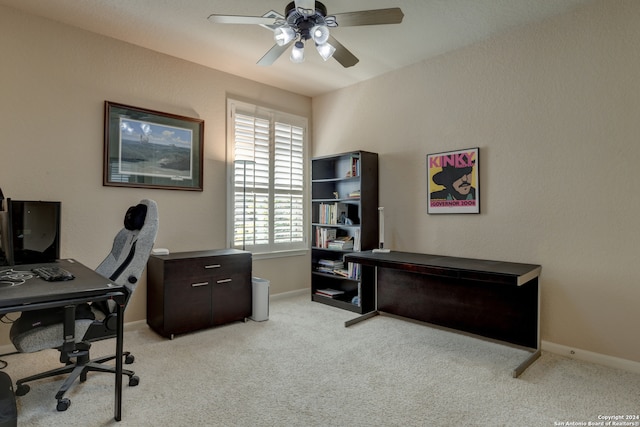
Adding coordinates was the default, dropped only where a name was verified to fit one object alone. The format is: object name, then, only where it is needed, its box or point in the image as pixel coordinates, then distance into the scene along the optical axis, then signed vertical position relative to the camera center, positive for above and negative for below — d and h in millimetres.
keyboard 1978 -352
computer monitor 2680 -130
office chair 1902 -607
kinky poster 3340 +323
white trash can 3598 -880
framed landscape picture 3271 +644
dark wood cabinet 3107 -703
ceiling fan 2157 +1246
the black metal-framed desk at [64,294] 1575 -374
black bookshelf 3980 -102
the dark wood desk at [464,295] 2764 -740
